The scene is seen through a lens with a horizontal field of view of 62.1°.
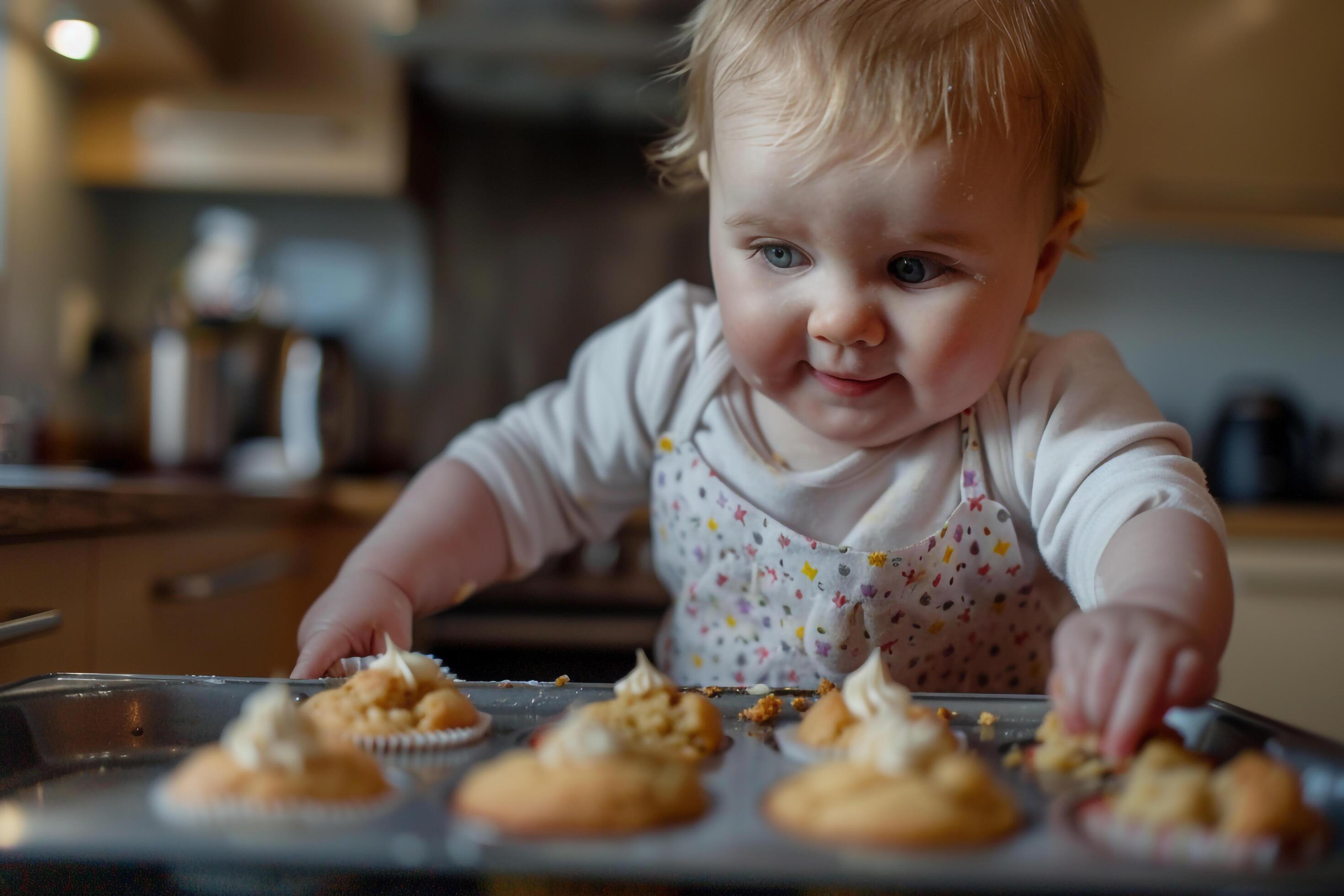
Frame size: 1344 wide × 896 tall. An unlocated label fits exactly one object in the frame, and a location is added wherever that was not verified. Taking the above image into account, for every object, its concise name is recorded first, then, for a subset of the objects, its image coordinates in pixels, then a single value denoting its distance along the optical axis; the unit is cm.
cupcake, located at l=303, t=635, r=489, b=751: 56
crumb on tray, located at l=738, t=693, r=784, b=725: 63
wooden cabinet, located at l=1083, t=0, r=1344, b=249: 223
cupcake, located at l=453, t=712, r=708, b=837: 40
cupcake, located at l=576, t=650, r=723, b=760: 55
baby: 68
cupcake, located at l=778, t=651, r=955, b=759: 56
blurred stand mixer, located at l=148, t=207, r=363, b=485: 207
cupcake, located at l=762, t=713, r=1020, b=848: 40
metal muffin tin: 35
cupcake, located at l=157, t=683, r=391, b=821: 41
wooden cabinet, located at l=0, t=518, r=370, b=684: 87
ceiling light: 182
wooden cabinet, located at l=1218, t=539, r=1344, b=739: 193
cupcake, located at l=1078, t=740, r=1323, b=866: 38
